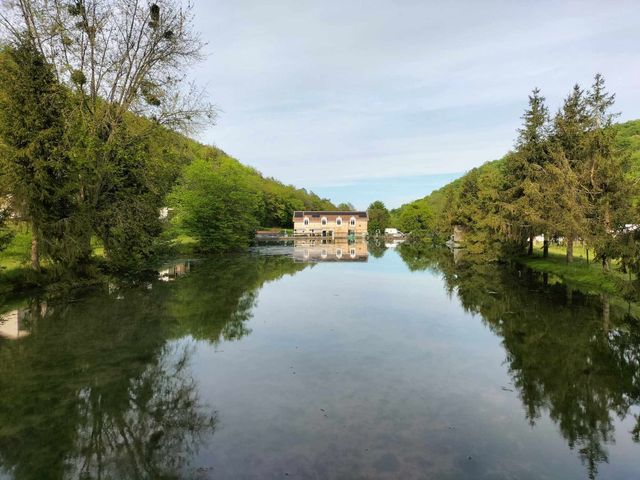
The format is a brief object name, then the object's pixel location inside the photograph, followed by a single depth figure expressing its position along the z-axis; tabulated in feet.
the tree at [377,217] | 343.26
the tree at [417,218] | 306.55
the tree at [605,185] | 60.80
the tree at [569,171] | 65.62
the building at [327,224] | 302.25
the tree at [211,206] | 125.59
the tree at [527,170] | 86.58
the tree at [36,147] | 49.01
